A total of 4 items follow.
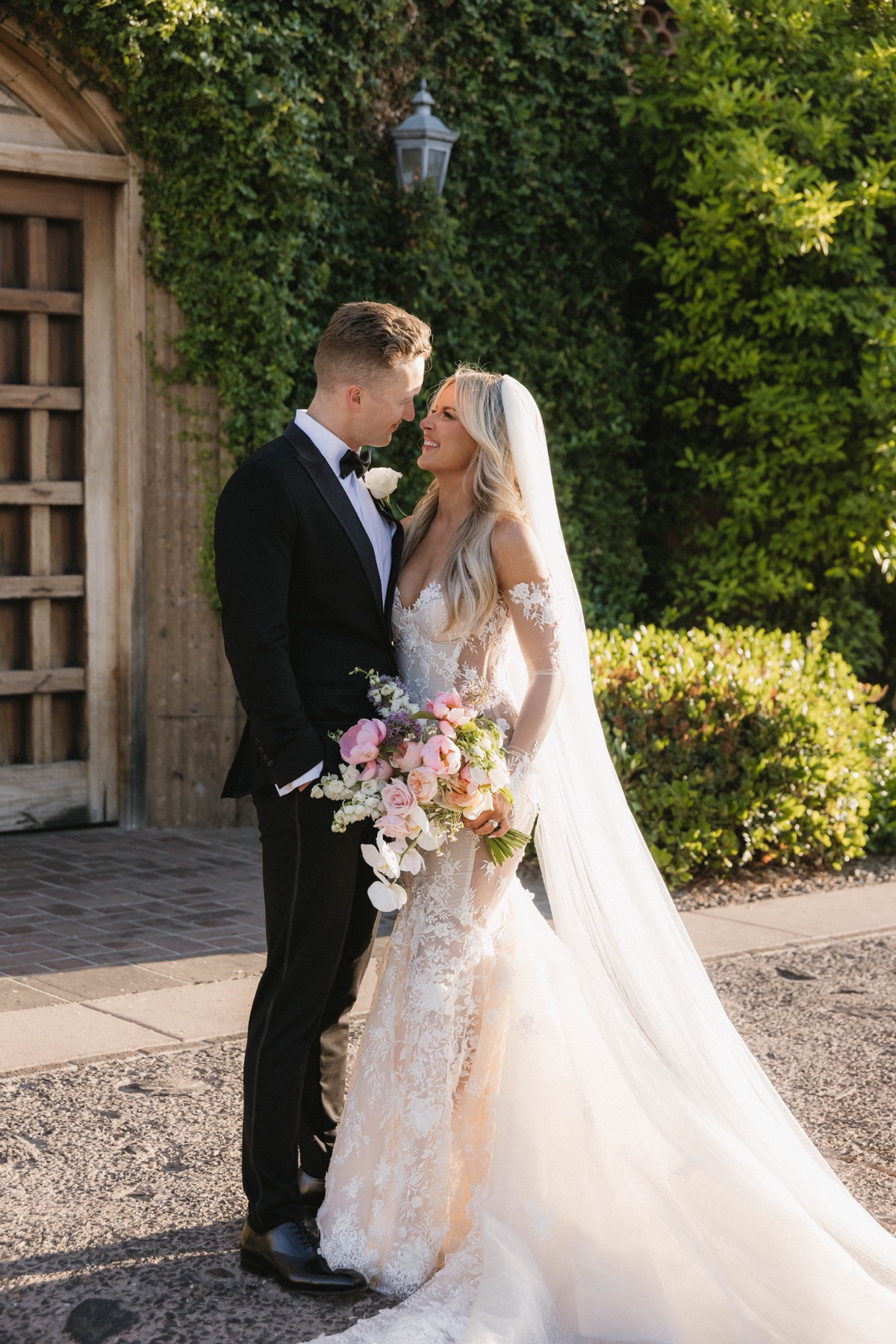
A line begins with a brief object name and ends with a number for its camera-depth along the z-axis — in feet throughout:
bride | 9.48
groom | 9.80
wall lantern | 24.67
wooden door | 23.06
